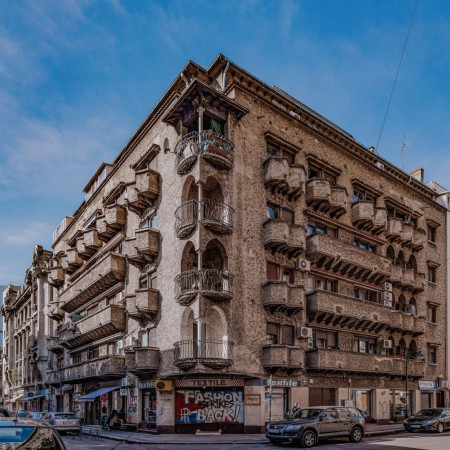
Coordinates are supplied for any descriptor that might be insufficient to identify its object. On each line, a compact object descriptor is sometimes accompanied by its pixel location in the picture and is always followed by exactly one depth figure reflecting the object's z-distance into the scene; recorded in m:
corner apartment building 25.09
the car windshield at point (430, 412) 27.14
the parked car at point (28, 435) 7.84
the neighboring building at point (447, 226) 41.12
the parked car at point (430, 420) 26.33
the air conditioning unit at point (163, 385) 25.03
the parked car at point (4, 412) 21.58
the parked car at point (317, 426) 19.83
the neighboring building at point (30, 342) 55.47
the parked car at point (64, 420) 26.61
